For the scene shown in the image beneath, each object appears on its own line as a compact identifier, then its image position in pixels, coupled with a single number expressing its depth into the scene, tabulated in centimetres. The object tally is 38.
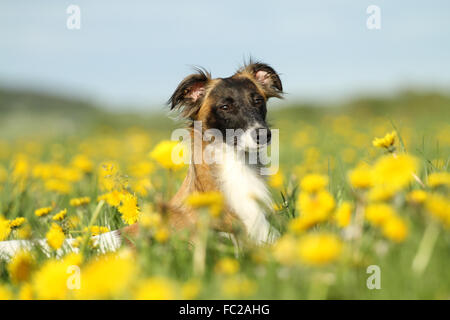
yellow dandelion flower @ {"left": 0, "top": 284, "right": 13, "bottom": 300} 201
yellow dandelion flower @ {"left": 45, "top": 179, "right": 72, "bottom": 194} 486
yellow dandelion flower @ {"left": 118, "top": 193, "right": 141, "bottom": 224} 297
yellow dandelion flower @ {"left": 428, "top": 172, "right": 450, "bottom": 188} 224
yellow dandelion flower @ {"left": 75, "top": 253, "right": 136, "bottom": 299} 142
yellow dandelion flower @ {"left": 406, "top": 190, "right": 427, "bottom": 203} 193
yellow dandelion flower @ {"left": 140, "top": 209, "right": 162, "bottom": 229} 215
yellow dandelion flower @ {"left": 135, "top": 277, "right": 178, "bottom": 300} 153
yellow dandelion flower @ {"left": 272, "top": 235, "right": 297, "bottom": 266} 166
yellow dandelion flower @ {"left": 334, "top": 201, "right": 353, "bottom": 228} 196
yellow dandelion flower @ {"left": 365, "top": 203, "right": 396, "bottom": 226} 167
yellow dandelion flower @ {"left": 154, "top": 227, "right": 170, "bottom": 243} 204
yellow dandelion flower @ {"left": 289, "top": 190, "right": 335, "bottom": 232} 180
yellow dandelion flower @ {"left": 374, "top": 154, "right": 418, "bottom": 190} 177
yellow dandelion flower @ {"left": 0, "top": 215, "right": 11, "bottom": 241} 322
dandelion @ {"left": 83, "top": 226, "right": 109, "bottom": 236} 306
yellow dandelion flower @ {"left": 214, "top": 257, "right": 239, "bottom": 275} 182
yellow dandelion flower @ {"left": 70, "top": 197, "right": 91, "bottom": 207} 374
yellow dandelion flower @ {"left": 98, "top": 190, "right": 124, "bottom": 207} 308
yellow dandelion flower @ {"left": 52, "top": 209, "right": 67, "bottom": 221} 307
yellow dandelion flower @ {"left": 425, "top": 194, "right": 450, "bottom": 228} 170
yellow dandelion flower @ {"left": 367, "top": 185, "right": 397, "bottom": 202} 183
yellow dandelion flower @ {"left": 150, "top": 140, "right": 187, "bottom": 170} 275
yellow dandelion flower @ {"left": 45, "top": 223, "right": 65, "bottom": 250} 245
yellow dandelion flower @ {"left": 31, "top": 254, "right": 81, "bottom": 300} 166
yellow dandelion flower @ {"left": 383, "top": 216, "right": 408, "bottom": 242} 163
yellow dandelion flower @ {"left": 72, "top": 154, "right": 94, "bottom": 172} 504
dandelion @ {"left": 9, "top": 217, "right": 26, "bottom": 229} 316
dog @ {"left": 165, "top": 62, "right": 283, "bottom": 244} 346
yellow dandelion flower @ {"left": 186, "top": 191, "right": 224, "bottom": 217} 183
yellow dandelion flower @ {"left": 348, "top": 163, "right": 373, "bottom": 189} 197
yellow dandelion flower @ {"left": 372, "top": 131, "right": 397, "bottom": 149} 265
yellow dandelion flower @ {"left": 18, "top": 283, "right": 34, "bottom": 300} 198
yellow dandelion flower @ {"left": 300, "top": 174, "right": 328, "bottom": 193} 207
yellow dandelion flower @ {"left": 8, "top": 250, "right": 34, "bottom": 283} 224
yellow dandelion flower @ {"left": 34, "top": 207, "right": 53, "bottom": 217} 343
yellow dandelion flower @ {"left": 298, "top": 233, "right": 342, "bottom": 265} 146
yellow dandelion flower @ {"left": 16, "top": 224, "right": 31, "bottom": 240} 261
